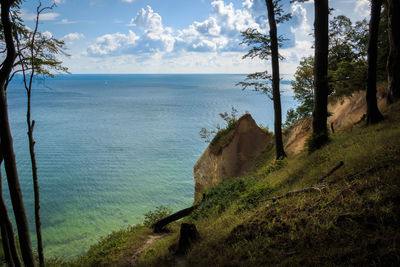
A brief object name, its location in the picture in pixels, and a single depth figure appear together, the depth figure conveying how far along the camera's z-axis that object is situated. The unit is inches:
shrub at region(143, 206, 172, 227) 579.7
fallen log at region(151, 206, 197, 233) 473.1
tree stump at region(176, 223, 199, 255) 302.4
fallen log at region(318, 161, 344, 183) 296.8
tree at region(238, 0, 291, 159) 528.1
